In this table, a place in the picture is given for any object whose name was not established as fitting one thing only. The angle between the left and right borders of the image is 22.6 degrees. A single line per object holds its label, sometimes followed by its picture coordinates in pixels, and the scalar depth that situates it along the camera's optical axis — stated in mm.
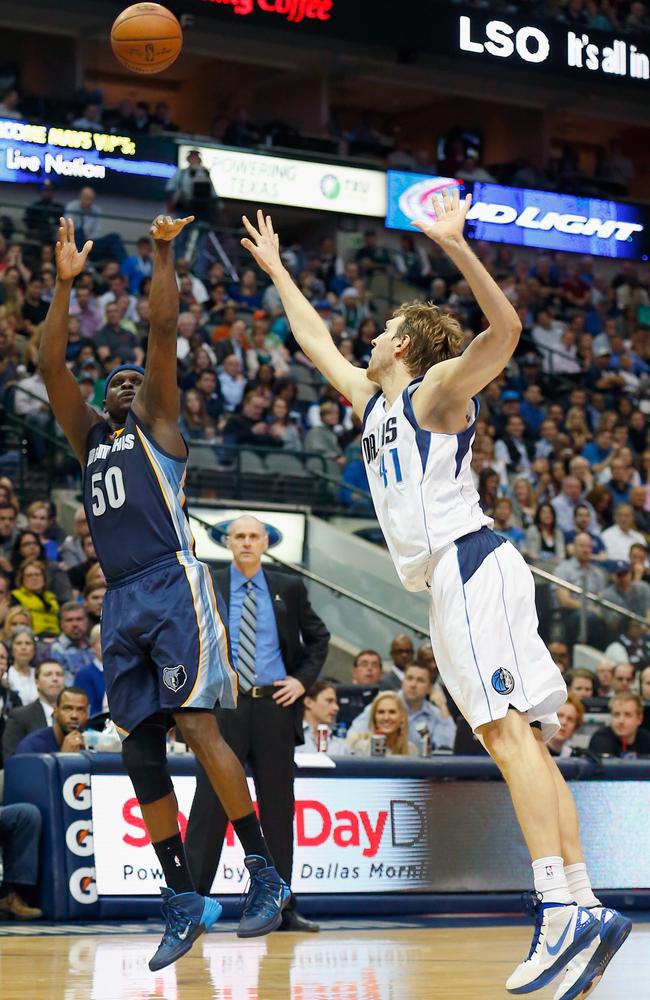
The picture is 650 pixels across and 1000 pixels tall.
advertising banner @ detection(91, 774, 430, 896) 9172
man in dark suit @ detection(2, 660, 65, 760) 10445
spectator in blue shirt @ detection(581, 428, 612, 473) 20281
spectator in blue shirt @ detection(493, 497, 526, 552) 17266
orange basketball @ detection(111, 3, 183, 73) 9117
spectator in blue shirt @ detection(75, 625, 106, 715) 11484
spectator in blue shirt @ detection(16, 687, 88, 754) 9797
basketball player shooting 6348
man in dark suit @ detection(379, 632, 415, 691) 13867
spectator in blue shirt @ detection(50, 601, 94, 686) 12469
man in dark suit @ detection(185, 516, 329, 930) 8703
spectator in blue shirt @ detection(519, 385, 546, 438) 21031
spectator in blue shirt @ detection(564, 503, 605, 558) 18027
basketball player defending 5426
